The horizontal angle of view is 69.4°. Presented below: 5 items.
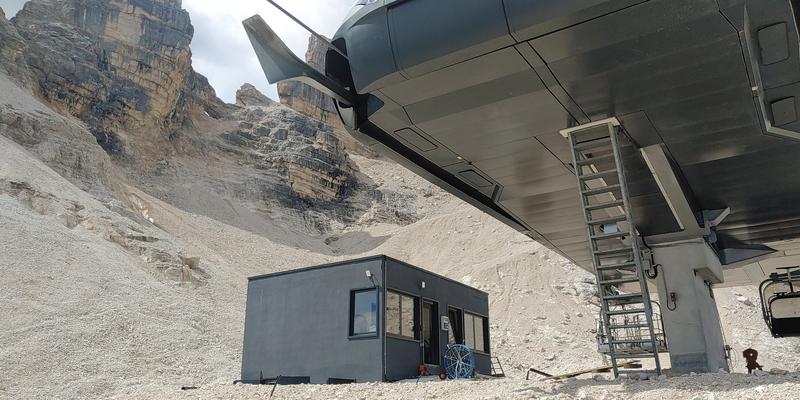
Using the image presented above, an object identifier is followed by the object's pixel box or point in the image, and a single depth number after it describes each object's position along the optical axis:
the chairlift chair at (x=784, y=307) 12.25
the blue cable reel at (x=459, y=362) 15.95
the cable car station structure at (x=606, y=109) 6.31
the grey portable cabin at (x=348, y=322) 14.28
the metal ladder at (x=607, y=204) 7.50
